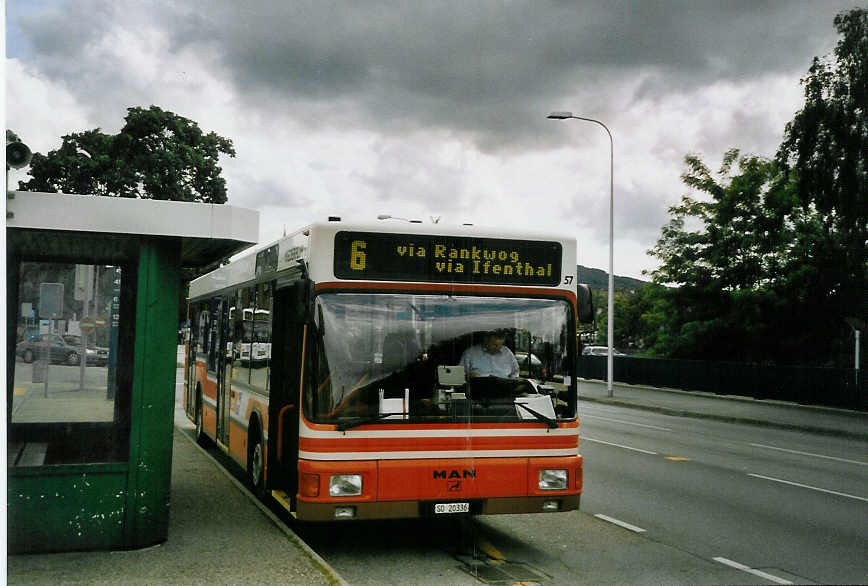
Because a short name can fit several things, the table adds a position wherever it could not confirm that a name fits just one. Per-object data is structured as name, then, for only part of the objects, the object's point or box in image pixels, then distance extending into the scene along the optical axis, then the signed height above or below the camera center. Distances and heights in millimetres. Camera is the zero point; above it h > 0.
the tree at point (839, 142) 25828 +6510
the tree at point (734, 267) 34938 +3513
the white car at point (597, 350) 63250 +184
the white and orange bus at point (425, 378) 7020 -237
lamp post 33153 +3364
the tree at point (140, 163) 33000 +6601
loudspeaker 5965 +1214
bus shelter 6934 -186
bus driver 7316 -63
